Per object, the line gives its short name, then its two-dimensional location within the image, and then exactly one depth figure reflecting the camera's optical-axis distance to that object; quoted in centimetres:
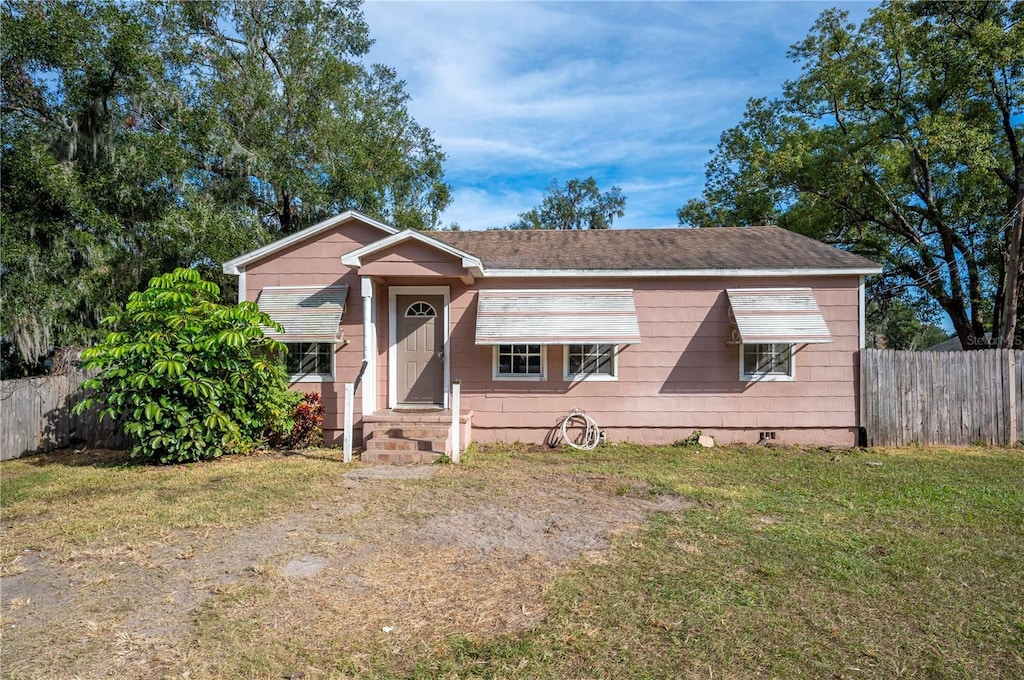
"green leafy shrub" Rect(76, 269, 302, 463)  734
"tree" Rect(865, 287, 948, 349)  1917
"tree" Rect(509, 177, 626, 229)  3650
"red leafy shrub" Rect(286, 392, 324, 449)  884
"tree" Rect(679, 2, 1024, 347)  1388
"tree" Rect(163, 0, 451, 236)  1326
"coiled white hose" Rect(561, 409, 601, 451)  892
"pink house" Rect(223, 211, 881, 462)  896
